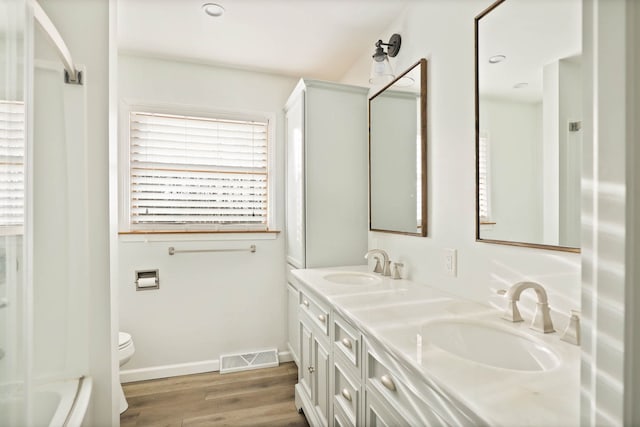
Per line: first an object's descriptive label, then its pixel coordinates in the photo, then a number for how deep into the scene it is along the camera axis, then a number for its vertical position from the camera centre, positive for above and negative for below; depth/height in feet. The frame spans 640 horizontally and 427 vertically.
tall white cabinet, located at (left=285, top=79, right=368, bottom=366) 7.61 +0.88
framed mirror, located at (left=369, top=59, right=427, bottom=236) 5.81 +1.15
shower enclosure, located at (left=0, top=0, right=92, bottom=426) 2.74 -0.17
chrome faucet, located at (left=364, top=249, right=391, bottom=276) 6.48 -1.02
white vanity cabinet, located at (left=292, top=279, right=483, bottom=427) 2.71 -1.93
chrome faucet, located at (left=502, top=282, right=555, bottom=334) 3.40 -0.98
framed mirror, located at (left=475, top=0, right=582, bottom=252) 3.46 +1.05
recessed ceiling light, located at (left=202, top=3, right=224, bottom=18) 6.17 +3.89
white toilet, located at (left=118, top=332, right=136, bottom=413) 6.82 -2.94
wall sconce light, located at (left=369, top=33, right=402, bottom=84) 6.27 +2.83
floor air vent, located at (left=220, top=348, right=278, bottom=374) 8.48 -3.95
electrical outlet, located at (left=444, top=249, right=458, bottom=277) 5.03 -0.78
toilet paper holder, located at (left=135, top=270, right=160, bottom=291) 7.93 -1.65
